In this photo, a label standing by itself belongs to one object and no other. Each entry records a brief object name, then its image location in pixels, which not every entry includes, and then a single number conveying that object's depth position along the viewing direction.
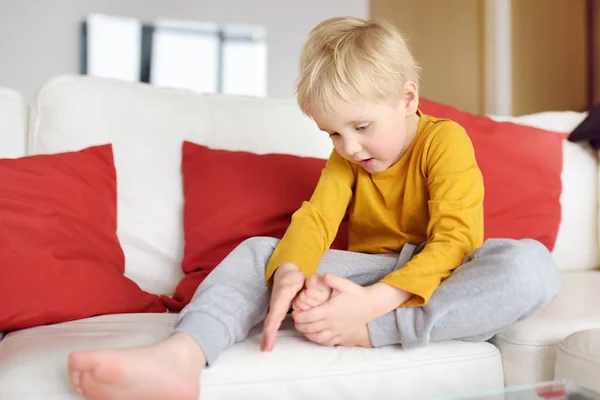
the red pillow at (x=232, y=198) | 1.48
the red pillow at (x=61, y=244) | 1.20
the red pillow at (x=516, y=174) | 1.67
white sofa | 0.97
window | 3.77
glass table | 0.72
